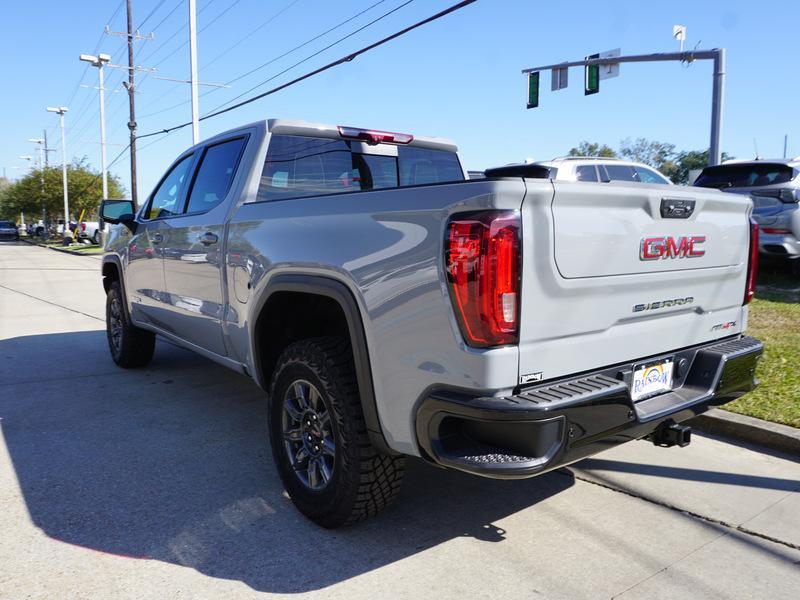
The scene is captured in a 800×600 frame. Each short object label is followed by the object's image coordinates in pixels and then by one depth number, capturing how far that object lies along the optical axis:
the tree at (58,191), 56.59
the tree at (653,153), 77.38
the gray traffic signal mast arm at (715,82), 14.66
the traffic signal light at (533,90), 19.28
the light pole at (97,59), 32.09
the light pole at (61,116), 49.91
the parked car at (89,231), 41.38
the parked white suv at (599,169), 12.09
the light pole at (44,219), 58.66
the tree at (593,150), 83.00
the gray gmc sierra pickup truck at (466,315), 2.33
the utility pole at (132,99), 28.50
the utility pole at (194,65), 19.20
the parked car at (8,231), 58.25
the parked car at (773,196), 8.74
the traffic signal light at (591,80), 18.01
